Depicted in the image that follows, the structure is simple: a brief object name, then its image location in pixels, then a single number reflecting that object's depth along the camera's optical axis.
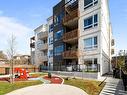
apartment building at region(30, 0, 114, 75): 12.78
